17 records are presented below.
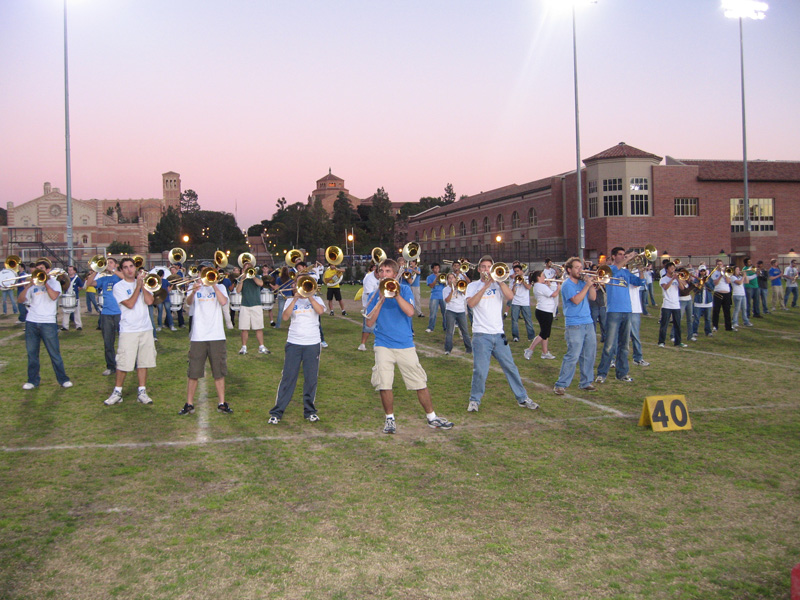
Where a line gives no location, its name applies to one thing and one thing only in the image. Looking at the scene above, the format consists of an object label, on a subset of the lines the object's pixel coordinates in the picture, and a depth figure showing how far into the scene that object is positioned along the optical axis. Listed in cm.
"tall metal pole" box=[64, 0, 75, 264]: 2796
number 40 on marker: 735
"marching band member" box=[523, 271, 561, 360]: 1270
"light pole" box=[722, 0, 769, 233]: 3428
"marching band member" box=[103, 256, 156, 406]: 872
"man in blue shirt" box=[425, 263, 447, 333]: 1688
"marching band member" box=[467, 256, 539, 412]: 824
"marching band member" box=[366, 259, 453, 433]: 733
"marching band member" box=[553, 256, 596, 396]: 921
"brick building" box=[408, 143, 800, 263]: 5734
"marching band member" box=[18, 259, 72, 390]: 971
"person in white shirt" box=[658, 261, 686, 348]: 1377
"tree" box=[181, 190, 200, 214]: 14550
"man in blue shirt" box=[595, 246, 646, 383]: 1032
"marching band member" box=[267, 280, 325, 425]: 791
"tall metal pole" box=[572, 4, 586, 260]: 3341
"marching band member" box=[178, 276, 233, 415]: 820
